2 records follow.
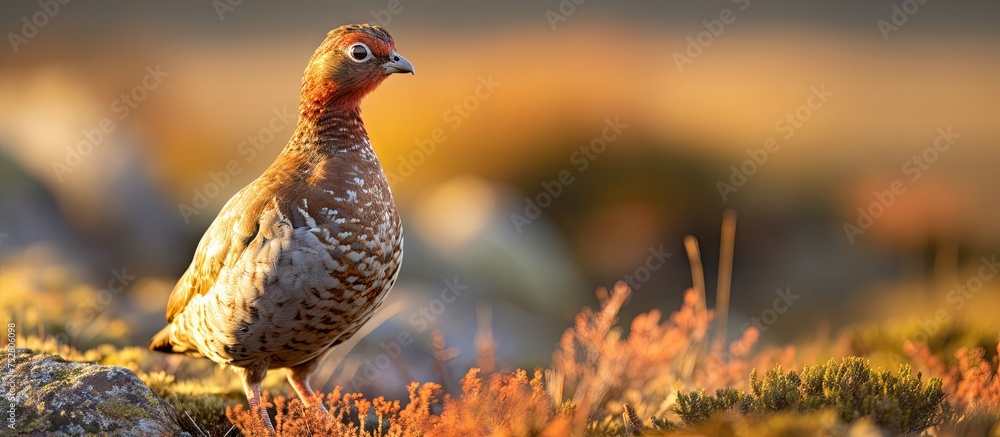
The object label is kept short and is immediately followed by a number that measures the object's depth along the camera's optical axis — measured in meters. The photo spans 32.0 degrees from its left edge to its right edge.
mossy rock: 8.20
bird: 8.70
